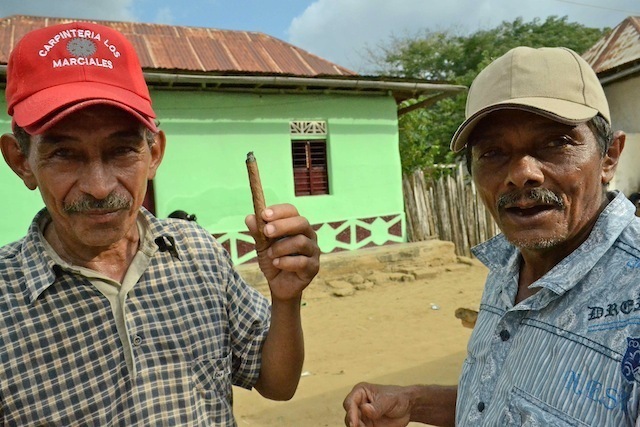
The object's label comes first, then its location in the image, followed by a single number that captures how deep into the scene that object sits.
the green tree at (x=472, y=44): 23.03
